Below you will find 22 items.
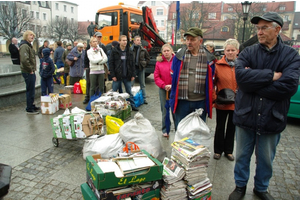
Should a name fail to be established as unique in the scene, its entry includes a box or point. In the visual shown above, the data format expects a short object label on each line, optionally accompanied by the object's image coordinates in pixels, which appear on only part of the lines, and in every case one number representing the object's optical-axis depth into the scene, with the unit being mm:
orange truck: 10977
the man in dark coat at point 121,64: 6105
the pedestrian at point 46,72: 6633
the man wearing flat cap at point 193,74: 3328
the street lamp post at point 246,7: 13402
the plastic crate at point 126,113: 5772
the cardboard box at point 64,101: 6518
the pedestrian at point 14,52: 10148
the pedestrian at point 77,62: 8117
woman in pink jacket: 4426
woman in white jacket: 6434
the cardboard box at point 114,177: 2146
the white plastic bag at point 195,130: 3170
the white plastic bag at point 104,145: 3445
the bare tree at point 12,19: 39938
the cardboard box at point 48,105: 5988
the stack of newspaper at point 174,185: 2410
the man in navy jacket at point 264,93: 2377
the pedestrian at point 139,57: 7102
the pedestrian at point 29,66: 5750
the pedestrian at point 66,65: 9789
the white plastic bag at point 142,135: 3469
